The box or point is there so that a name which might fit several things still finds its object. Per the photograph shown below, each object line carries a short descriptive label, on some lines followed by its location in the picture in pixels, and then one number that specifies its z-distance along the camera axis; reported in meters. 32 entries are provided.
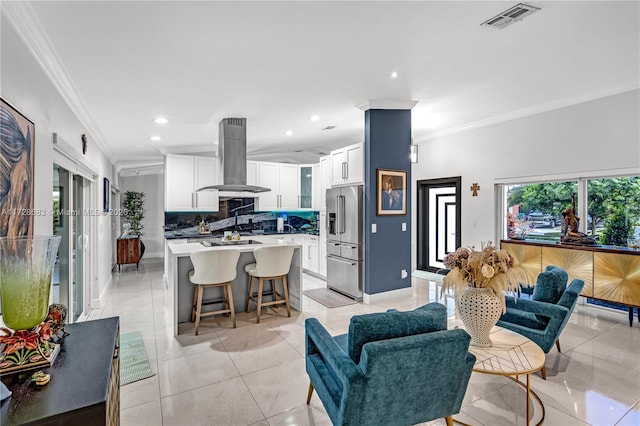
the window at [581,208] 4.11
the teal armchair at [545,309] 2.56
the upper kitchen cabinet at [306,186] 7.42
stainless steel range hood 4.76
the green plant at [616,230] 4.15
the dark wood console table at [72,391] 1.03
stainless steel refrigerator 4.88
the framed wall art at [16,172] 1.66
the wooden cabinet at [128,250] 7.34
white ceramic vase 2.19
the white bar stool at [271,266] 3.91
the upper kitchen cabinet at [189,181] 6.45
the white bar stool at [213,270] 3.58
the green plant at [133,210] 8.39
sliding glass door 3.24
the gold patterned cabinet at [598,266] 3.67
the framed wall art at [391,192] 4.75
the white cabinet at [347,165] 5.01
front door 6.33
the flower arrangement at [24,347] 1.24
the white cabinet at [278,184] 7.16
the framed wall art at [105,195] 5.51
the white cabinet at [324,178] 5.93
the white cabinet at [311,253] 6.60
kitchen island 3.74
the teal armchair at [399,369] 1.55
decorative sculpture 4.17
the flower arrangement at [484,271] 2.16
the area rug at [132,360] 2.73
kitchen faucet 7.41
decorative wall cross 5.57
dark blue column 4.69
